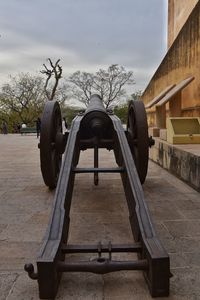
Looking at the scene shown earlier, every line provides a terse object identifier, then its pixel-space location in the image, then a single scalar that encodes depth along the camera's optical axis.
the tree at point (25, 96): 40.75
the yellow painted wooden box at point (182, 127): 6.86
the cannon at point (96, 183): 2.01
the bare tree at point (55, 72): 37.09
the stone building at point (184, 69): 7.89
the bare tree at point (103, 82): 40.59
